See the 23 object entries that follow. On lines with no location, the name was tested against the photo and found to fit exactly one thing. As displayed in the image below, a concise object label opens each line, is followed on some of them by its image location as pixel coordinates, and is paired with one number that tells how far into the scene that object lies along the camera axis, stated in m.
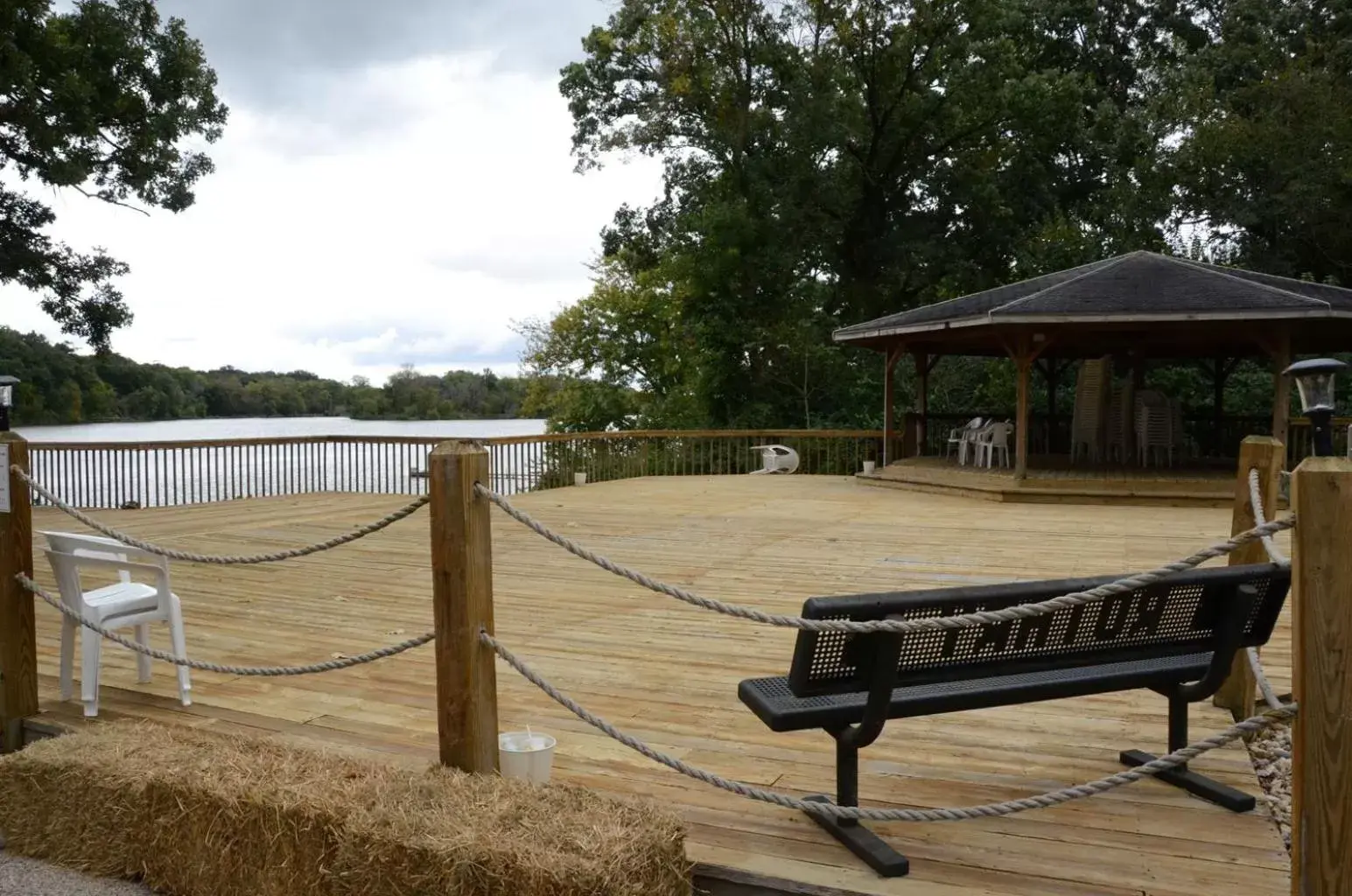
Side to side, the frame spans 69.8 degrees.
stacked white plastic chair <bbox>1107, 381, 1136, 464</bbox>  13.68
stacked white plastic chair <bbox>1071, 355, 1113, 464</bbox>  13.48
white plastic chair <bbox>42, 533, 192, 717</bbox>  3.65
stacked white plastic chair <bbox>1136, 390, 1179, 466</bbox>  12.94
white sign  3.65
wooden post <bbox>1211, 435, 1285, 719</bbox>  3.21
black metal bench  2.37
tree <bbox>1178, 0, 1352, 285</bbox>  18.48
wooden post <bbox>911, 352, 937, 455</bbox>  15.07
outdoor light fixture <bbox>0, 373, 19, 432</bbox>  3.80
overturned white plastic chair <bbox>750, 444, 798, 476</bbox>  16.09
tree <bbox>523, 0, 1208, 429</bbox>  21.53
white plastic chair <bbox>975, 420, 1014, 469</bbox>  12.98
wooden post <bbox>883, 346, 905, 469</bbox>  14.36
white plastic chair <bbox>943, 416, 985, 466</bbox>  13.92
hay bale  2.22
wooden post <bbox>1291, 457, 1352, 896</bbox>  1.92
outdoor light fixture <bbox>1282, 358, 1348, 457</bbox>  2.22
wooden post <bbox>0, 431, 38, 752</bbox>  3.65
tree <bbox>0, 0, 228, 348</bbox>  12.36
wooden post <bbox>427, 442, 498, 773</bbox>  2.74
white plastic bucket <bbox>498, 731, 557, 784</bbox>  2.83
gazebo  10.60
